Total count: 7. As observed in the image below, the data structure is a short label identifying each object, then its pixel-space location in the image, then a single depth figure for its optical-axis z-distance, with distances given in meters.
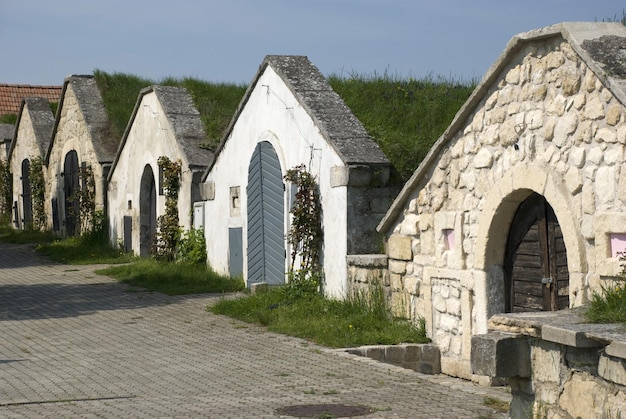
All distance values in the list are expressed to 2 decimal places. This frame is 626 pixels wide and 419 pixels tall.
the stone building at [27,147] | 29.47
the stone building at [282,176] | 13.49
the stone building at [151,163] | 19.64
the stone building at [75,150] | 24.80
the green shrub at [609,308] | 6.84
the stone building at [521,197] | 8.56
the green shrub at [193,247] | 18.89
